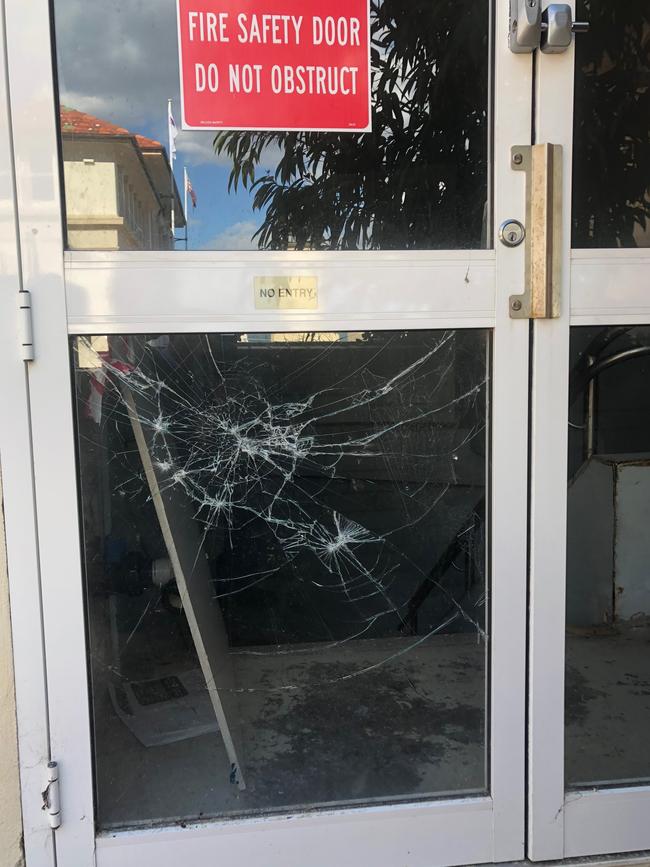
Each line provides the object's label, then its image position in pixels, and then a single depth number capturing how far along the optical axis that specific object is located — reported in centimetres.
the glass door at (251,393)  160
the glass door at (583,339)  171
